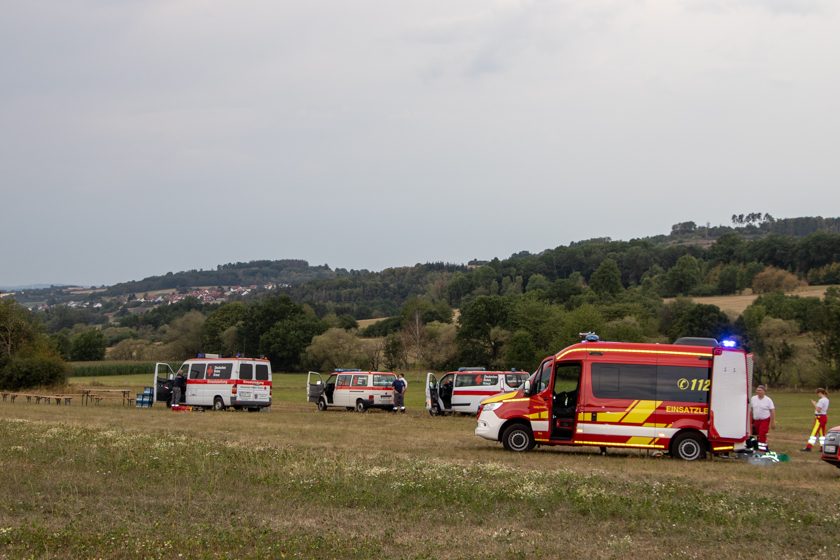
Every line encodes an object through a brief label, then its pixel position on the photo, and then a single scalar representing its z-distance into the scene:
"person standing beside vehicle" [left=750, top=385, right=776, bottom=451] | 23.09
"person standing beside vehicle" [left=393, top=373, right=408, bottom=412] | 40.75
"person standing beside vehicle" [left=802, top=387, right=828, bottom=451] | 23.56
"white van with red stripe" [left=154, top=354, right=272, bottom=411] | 39.59
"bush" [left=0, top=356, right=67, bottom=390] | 55.81
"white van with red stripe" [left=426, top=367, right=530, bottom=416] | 38.22
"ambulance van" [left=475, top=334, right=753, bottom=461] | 21.23
